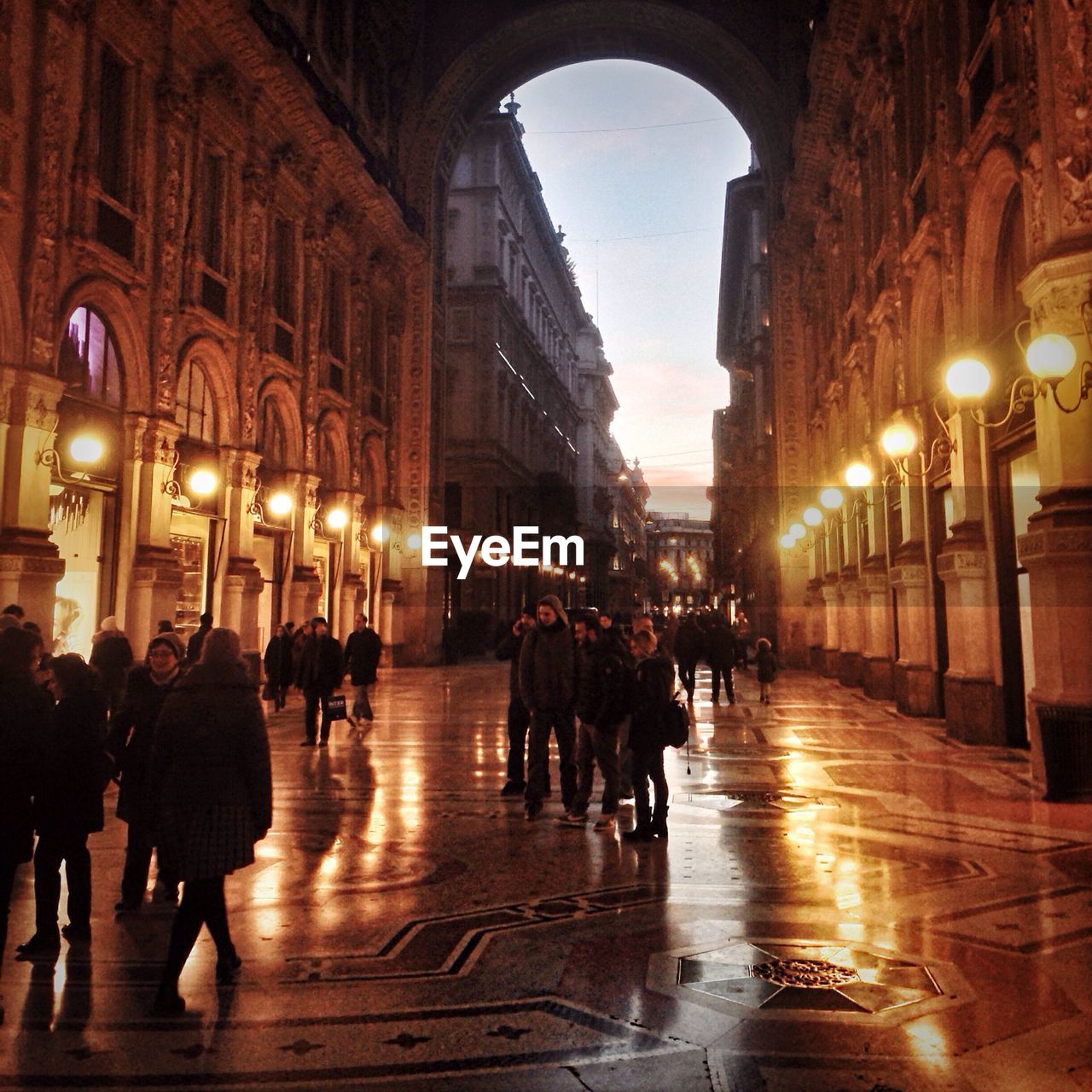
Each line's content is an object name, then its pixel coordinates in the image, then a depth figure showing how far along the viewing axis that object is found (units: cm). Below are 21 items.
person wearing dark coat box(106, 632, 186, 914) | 602
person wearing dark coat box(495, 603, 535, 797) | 971
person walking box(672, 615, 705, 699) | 1992
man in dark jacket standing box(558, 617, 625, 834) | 835
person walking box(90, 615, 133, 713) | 1183
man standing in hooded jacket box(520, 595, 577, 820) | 878
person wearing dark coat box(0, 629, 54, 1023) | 465
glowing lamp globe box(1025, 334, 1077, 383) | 896
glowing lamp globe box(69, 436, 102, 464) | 1492
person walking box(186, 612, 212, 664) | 956
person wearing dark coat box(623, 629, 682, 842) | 783
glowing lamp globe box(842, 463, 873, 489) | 1728
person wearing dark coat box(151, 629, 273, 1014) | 446
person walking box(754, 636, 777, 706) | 1841
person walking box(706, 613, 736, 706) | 1931
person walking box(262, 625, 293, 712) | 1719
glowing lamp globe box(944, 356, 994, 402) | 1000
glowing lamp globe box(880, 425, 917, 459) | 1369
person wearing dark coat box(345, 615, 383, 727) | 1498
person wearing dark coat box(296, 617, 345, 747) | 1338
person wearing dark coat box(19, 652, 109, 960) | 516
